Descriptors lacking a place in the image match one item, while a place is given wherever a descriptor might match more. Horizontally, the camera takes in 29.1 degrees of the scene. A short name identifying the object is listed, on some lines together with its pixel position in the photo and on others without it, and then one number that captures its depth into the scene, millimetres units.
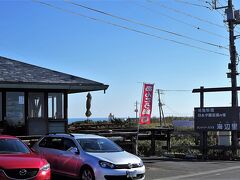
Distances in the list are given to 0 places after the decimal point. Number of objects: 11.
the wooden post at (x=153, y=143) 24734
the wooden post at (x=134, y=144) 21886
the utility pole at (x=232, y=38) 26469
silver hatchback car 12602
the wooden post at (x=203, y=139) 23406
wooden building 20031
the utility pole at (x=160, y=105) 85406
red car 10422
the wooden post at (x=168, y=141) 25005
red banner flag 21206
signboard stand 23000
